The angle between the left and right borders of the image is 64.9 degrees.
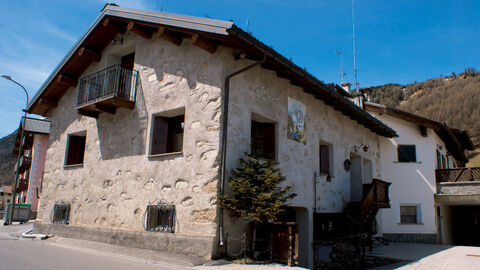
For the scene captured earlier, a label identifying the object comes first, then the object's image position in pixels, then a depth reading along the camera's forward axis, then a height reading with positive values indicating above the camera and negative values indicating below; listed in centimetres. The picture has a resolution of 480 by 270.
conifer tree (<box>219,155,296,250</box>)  848 +15
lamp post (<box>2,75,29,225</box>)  1901 -71
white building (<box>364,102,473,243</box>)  2003 +184
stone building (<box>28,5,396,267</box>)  934 +217
